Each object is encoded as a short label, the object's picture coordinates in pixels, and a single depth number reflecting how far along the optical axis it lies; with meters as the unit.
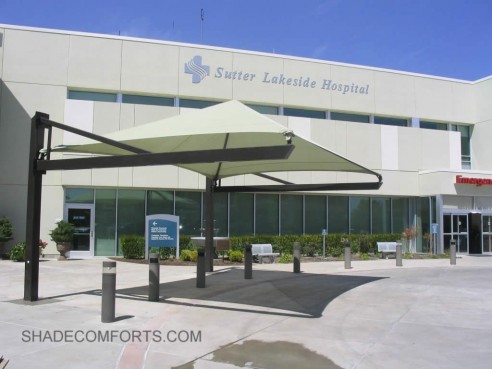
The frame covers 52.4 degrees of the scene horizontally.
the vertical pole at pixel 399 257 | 20.38
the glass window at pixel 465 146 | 30.95
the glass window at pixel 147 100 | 24.20
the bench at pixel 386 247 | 24.47
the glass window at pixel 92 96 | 23.45
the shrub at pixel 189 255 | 20.39
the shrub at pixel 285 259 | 21.92
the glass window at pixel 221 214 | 24.77
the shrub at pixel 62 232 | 21.16
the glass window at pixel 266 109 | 26.30
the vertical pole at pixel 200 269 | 12.83
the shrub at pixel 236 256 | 20.80
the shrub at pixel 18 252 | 19.69
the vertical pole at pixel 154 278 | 10.82
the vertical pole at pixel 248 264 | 15.10
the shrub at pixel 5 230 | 20.84
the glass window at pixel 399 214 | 28.77
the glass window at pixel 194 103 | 24.97
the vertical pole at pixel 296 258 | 17.09
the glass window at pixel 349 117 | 27.97
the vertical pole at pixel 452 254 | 21.20
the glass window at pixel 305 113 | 26.94
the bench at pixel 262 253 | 21.64
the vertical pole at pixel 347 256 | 18.86
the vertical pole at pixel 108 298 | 8.57
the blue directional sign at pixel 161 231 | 20.05
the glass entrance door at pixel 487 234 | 27.61
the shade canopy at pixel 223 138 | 9.91
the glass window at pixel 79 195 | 22.77
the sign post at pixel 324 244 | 24.39
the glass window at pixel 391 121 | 28.89
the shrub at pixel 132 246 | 21.28
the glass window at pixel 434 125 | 29.86
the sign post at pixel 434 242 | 26.57
